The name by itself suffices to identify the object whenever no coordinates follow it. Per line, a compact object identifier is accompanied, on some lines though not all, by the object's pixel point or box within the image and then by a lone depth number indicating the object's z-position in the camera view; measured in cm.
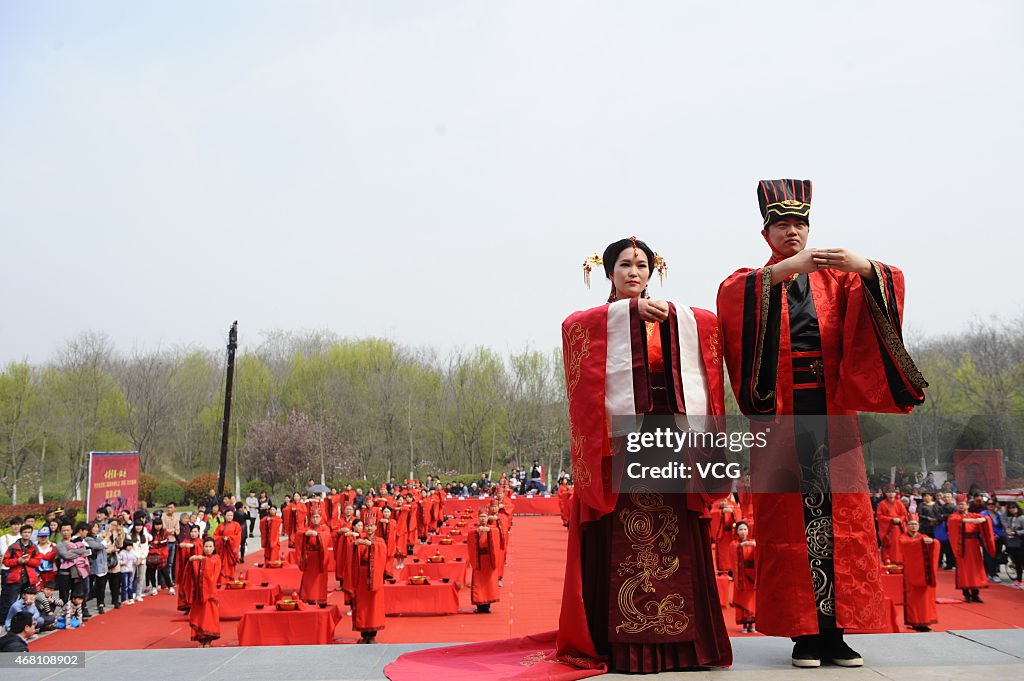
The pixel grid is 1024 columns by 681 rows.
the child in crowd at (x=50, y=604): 1047
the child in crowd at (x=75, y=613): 1134
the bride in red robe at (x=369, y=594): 993
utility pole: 2374
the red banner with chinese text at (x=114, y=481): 1880
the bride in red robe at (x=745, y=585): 929
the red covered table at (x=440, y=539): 1691
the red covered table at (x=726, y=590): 1168
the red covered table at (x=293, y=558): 1476
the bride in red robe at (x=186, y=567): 1098
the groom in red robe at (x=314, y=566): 1253
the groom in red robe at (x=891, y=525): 1191
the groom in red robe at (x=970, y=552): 1181
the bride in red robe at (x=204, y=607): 1021
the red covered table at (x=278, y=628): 873
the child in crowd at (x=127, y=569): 1338
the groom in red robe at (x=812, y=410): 363
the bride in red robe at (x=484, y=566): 1189
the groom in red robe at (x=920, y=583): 970
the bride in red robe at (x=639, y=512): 364
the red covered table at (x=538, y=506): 3203
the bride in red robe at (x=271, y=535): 1698
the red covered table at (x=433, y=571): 1302
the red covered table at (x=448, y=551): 1541
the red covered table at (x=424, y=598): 1184
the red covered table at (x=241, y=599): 1195
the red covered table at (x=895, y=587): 1044
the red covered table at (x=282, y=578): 1420
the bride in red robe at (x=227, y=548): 1366
